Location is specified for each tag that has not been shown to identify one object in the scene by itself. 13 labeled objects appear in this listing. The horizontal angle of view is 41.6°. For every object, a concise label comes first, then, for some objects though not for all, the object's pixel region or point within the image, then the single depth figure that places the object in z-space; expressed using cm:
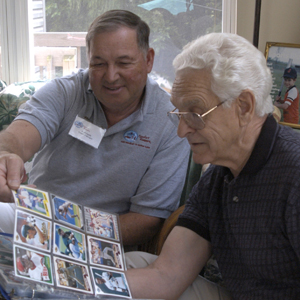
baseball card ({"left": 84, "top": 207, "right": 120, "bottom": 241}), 110
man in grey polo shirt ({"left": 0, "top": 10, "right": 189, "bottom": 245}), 177
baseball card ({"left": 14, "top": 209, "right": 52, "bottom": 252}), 89
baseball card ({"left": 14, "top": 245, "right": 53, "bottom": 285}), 83
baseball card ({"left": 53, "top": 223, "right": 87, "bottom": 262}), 96
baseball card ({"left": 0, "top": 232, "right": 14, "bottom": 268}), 86
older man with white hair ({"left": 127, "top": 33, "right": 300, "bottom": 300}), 109
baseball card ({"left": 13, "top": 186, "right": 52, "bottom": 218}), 98
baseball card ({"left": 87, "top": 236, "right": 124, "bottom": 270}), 102
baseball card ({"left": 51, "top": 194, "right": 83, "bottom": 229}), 104
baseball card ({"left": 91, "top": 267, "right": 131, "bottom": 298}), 93
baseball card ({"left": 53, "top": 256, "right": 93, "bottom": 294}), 87
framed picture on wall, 277
